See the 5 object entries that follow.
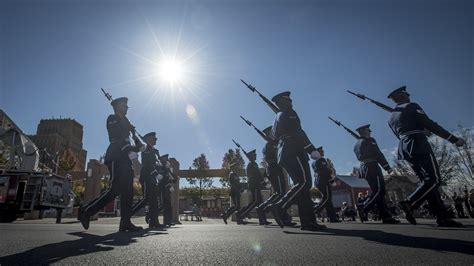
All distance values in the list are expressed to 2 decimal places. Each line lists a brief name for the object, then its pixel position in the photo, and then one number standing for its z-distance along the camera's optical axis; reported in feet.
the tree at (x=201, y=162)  161.83
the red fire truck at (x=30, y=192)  28.17
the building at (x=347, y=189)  93.12
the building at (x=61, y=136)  276.53
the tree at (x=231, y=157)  150.69
